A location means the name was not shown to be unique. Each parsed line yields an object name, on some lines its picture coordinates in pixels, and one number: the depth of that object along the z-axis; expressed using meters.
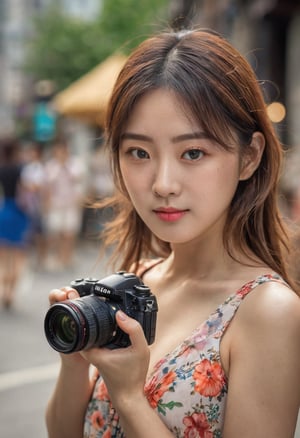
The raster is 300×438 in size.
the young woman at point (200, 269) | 1.63
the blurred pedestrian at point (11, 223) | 8.33
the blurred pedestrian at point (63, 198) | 11.39
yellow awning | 12.80
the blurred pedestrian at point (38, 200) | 11.38
